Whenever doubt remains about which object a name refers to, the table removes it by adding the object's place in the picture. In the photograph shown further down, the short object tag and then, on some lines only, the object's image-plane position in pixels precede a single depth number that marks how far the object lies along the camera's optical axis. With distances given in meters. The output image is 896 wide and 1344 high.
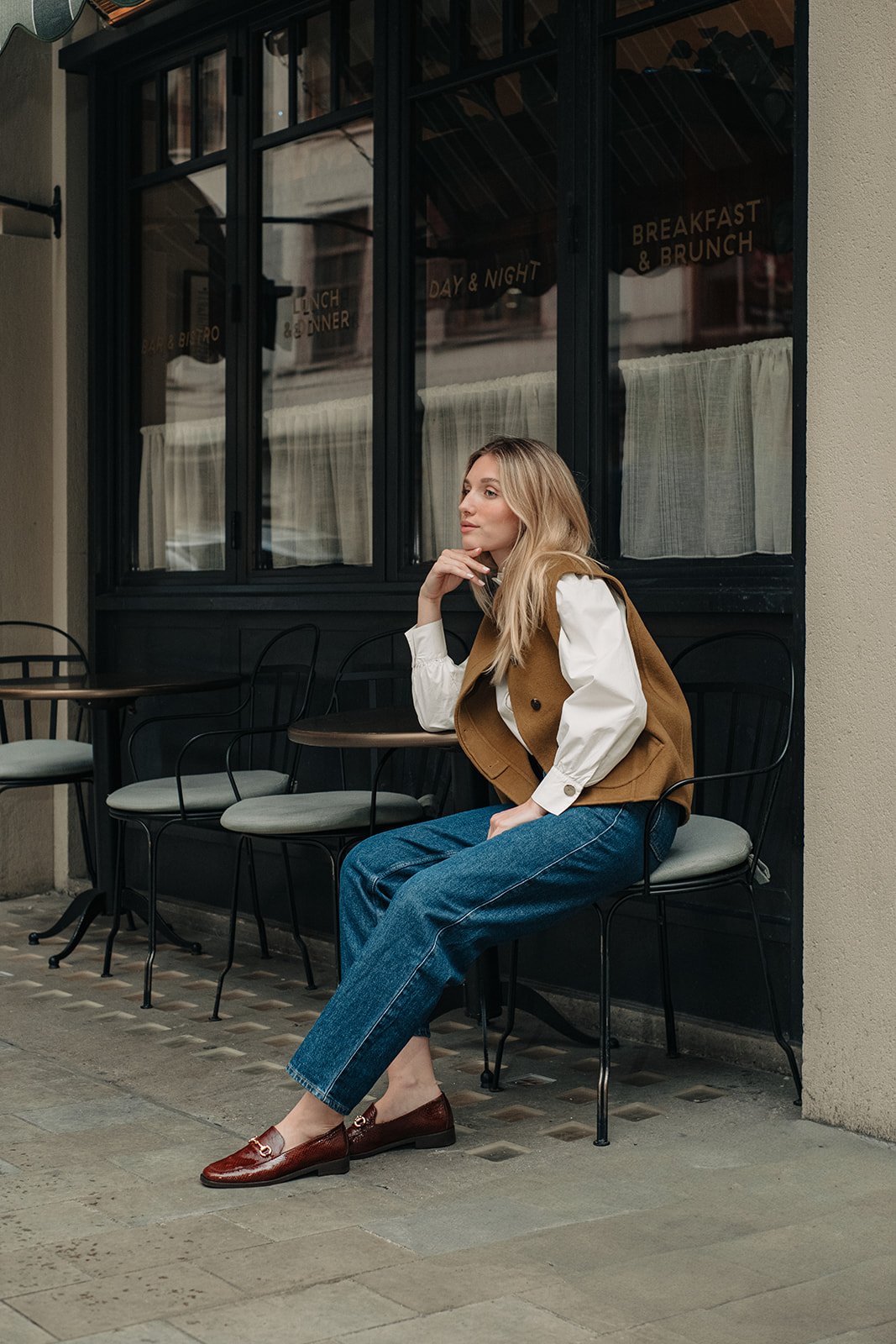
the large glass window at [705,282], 4.25
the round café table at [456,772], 3.82
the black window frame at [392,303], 4.32
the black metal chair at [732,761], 3.56
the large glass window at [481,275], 4.85
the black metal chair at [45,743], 5.56
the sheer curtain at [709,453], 4.27
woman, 3.18
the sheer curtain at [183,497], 6.23
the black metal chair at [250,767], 4.87
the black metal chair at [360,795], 4.36
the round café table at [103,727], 5.18
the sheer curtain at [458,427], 4.93
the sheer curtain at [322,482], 5.61
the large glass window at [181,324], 6.19
